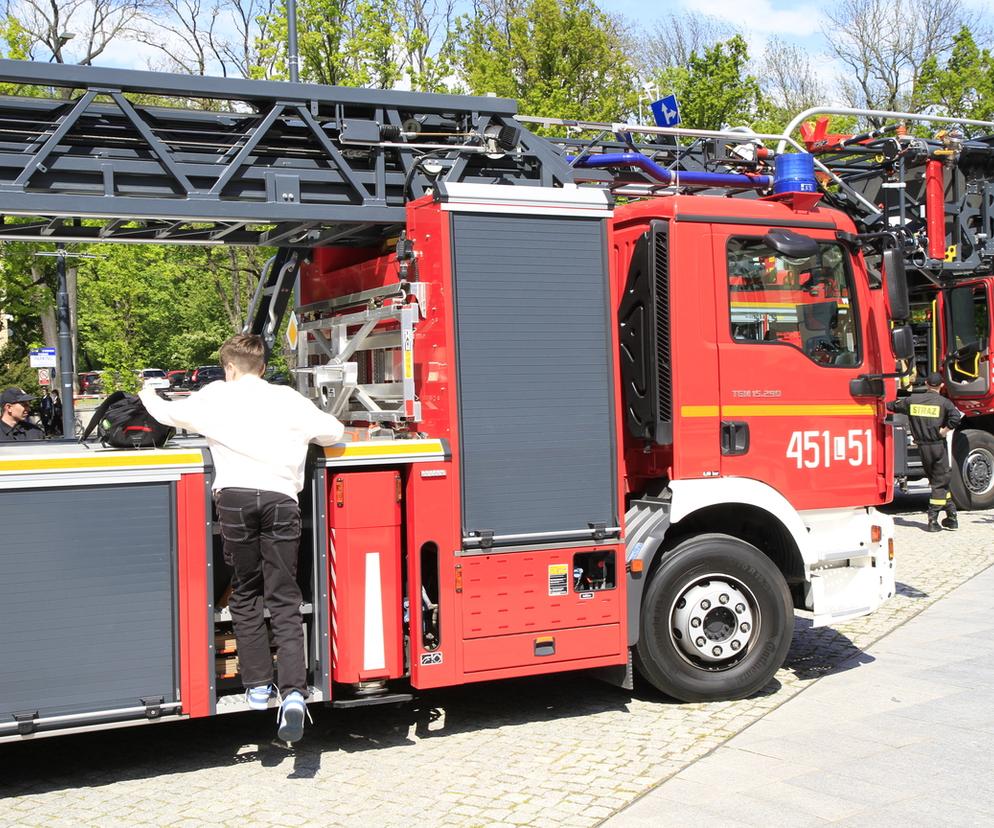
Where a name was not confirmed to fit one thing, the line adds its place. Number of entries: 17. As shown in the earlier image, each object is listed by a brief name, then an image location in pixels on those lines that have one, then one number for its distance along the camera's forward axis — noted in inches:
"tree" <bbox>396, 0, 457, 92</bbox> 904.3
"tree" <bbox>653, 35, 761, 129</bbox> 990.4
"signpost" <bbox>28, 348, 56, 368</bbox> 911.5
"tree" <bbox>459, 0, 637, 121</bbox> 1012.5
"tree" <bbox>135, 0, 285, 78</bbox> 1202.0
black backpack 207.6
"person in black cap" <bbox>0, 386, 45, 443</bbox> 362.6
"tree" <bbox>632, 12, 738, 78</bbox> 1544.0
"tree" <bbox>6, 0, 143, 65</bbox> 1165.1
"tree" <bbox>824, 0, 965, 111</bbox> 1544.0
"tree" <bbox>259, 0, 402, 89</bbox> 878.4
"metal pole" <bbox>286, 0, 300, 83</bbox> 625.7
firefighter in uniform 517.0
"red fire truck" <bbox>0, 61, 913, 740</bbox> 195.6
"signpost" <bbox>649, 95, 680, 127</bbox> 354.3
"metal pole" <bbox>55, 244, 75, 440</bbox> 677.9
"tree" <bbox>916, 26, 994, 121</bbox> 1211.2
